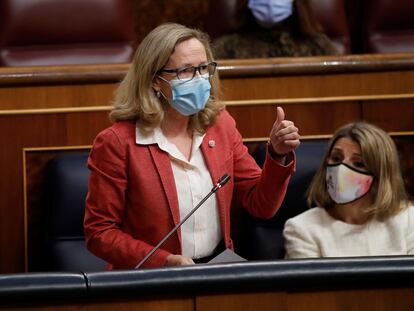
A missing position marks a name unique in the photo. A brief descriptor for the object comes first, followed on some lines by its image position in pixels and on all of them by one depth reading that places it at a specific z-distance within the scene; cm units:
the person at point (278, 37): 1066
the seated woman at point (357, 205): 981
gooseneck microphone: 922
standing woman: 940
